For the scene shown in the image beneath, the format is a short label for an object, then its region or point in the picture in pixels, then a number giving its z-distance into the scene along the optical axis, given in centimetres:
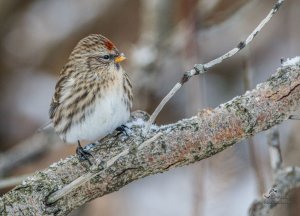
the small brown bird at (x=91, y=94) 600
